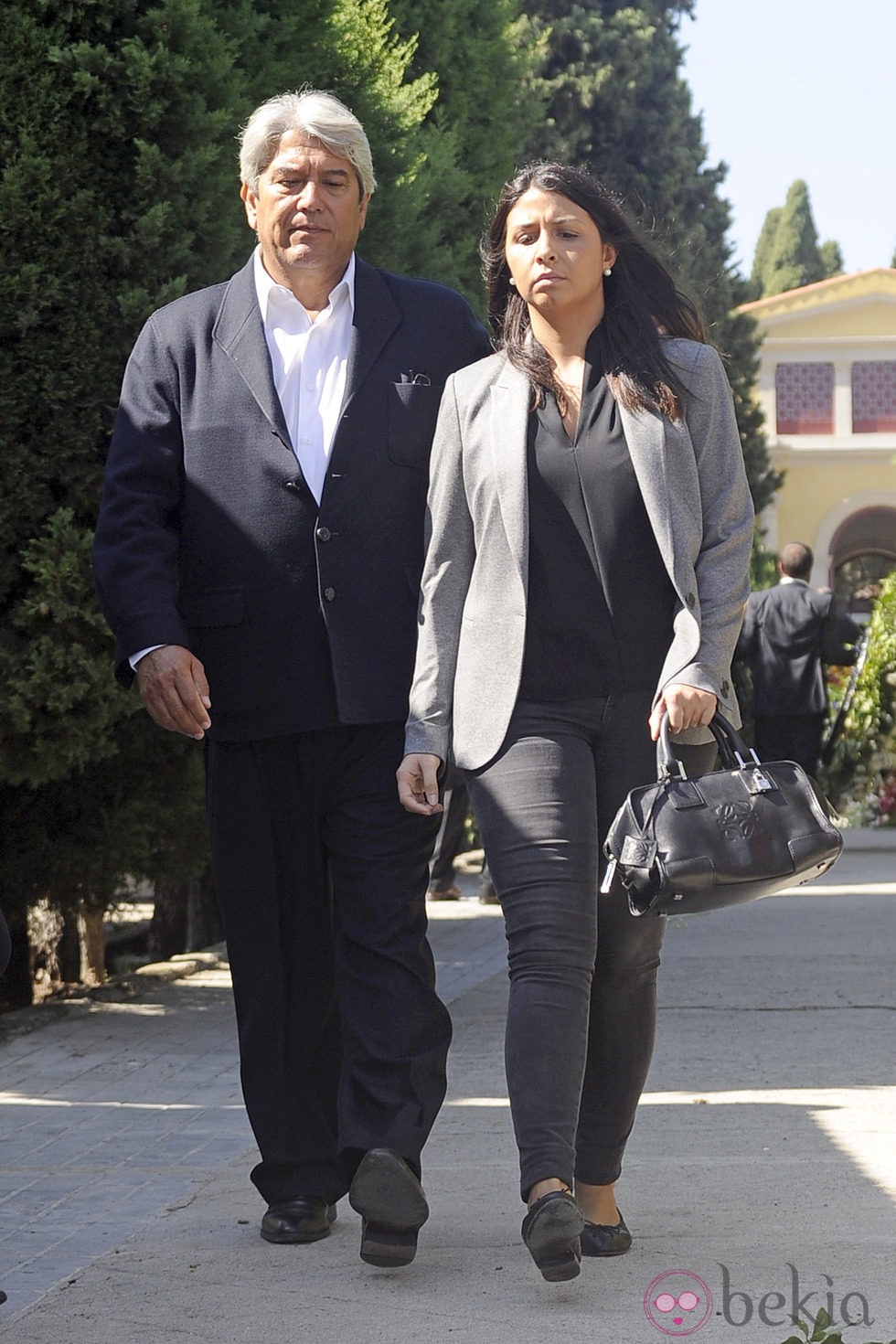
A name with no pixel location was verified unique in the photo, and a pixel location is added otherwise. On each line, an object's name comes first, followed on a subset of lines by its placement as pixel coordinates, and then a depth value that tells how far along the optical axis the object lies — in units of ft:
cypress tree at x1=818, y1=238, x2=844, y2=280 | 194.49
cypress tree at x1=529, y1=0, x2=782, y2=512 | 90.07
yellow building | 124.16
